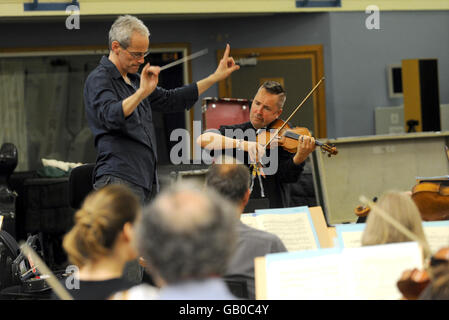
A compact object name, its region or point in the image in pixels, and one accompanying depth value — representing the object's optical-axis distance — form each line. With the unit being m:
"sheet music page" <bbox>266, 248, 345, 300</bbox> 6.68
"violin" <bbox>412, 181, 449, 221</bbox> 8.05
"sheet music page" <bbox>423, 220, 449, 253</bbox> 6.90
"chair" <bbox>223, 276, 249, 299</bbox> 7.08
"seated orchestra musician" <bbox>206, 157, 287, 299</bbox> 7.09
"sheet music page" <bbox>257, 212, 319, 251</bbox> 7.34
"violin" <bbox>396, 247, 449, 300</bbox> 6.64
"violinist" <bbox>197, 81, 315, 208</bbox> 8.37
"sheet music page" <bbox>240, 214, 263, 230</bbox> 7.39
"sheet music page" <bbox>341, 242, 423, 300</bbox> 6.71
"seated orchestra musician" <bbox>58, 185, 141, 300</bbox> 6.70
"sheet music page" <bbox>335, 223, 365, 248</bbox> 6.90
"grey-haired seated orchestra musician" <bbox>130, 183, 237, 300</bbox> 5.39
